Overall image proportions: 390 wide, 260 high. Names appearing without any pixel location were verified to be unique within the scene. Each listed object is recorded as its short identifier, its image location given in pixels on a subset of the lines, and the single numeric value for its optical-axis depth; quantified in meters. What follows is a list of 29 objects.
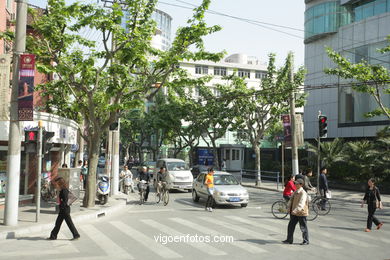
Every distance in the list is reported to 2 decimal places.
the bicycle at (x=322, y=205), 15.29
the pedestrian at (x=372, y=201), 11.85
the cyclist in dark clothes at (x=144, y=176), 18.62
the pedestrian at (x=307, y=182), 14.55
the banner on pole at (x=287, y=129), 24.56
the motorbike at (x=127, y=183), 22.42
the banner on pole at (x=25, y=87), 11.64
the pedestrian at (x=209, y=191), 15.85
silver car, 16.42
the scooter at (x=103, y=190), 16.62
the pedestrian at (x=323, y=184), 15.99
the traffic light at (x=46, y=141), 12.49
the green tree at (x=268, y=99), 29.59
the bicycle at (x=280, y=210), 14.53
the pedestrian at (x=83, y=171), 23.13
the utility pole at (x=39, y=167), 11.94
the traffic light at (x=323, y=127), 20.94
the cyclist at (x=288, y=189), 14.23
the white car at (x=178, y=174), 23.22
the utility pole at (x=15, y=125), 11.62
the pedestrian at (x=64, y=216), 10.06
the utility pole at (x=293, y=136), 23.16
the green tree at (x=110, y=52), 14.71
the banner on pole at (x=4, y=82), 11.72
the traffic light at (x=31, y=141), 12.20
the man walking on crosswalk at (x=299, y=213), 9.80
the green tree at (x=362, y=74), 20.55
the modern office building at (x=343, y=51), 32.00
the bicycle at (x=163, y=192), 17.88
